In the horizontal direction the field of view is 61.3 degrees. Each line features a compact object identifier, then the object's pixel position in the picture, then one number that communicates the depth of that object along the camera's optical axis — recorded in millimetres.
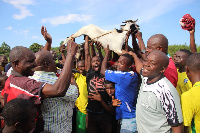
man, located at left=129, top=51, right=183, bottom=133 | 1799
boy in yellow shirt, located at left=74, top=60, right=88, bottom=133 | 4012
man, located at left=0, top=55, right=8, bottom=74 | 6727
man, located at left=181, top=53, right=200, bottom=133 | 1829
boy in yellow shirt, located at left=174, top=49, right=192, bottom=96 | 2842
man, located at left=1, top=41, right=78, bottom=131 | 1683
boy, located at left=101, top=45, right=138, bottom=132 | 2922
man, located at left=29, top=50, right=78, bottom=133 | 2010
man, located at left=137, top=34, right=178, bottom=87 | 2297
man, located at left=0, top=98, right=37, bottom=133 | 1368
